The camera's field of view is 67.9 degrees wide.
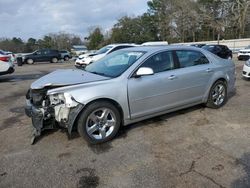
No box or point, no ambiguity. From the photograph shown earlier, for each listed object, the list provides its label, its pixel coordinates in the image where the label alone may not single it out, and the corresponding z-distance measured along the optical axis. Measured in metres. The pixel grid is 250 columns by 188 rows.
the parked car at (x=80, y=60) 11.79
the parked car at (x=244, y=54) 13.68
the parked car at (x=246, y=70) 6.76
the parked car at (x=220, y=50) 13.64
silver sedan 2.91
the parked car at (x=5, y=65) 8.14
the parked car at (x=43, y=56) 19.20
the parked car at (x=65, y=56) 21.64
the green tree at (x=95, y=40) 44.69
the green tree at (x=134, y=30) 41.37
